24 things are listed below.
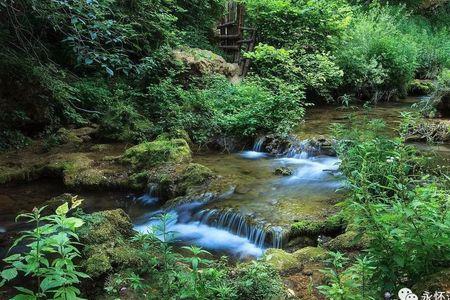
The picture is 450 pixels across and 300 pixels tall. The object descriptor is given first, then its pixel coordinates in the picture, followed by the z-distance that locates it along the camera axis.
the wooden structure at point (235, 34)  13.93
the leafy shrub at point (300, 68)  11.70
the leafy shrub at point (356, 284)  2.48
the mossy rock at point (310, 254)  4.33
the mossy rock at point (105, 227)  4.22
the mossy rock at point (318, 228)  5.12
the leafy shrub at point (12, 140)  8.70
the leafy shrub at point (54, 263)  2.21
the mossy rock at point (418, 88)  15.00
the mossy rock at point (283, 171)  7.48
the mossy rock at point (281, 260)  4.19
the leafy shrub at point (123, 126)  9.31
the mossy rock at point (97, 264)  3.74
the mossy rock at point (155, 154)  7.79
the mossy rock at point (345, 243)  4.34
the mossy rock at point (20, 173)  7.39
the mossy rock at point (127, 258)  3.85
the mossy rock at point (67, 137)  9.20
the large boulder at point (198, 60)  10.97
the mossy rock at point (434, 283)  2.18
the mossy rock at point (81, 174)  7.23
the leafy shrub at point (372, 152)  3.51
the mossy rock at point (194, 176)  6.85
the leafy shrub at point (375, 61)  13.13
